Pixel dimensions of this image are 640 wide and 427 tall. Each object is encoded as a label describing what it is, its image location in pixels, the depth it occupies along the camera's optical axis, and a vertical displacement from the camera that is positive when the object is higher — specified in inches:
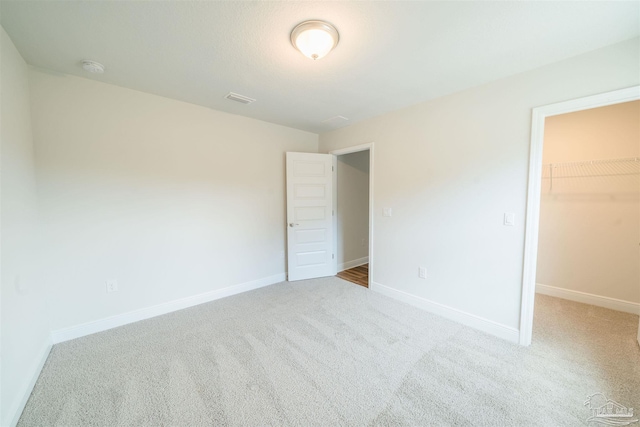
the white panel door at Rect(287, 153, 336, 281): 144.9 -9.0
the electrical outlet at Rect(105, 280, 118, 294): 93.6 -34.3
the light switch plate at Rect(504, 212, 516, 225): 84.6 -6.0
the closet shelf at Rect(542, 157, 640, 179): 100.7 +15.7
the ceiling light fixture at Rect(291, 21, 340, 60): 58.6 +42.8
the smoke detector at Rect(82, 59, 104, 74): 74.9 +44.0
